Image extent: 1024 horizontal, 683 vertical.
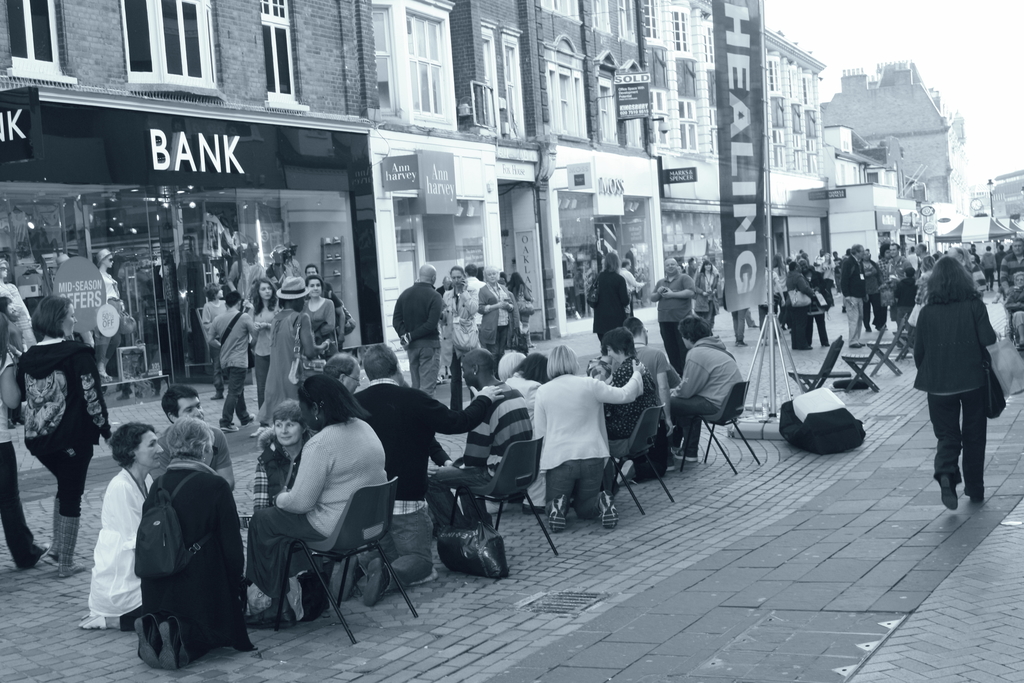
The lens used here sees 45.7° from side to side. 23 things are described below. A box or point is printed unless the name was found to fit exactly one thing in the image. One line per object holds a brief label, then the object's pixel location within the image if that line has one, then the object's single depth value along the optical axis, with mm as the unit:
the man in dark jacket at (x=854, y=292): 21984
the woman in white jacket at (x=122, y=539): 6645
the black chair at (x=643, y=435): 9086
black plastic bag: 7324
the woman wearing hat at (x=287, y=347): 12102
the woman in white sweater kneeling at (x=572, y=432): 8523
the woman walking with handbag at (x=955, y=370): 8281
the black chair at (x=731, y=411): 10719
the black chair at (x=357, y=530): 6227
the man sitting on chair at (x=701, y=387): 10742
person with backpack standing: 7859
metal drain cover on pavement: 6582
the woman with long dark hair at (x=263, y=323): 13609
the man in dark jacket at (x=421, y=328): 14273
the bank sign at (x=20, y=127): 13352
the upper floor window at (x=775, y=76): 53562
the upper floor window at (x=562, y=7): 29434
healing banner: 12195
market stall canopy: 42094
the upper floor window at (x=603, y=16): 32344
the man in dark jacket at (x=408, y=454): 7234
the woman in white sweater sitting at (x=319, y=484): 6434
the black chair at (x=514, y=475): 7629
